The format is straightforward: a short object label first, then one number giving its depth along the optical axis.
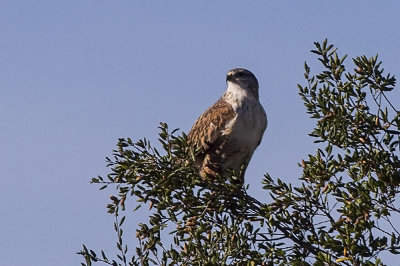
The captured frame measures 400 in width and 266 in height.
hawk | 20.78
